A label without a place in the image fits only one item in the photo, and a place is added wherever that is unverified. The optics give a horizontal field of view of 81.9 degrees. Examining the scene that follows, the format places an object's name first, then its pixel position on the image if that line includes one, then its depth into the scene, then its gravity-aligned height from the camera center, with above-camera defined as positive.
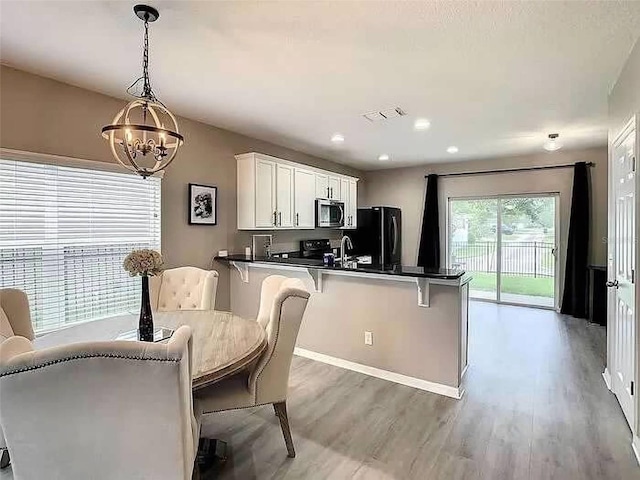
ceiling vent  3.71 +1.29
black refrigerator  6.55 +0.06
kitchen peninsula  3.04 -0.76
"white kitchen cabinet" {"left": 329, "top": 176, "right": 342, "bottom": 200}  5.74 +0.80
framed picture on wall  4.02 +0.38
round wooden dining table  1.70 -0.56
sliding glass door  6.09 -0.13
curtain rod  5.73 +1.15
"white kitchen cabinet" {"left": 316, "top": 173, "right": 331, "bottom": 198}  5.45 +0.79
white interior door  2.42 -0.25
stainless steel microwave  5.43 +0.39
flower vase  1.97 -0.43
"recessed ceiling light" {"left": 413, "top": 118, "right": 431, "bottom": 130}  4.03 +1.30
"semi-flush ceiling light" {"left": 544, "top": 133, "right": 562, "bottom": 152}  4.68 +1.27
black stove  5.77 -0.16
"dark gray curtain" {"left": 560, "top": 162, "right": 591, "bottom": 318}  5.53 -0.04
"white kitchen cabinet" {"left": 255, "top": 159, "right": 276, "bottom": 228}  4.45 +0.54
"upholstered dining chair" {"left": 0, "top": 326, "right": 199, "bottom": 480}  1.10 -0.54
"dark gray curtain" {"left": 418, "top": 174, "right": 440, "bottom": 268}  6.82 +0.21
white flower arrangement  1.94 -0.13
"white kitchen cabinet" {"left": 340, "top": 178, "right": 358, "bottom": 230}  6.14 +0.64
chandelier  2.00 +0.58
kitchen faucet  6.14 -0.12
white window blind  2.77 +0.02
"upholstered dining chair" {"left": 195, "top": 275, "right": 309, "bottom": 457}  2.02 -0.79
